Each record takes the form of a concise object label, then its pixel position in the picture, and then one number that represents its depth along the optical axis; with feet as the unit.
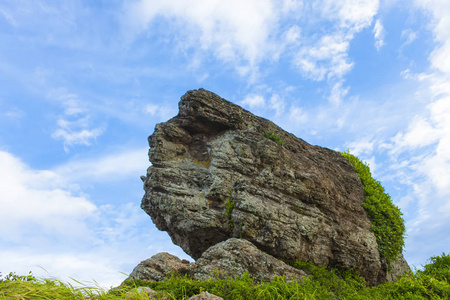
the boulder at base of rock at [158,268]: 39.52
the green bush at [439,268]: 43.73
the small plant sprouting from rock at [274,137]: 62.13
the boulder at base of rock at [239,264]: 38.70
